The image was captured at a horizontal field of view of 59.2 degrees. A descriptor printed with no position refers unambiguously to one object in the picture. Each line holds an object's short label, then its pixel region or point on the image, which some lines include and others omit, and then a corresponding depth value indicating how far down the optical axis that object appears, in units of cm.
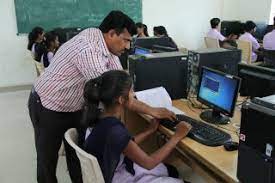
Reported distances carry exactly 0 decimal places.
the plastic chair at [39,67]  282
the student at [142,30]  388
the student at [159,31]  398
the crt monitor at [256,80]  149
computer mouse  118
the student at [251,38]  409
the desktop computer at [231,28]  464
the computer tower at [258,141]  80
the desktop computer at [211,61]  184
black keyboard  126
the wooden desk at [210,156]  106
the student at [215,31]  453
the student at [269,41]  381
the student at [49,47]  301
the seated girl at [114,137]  110
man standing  134
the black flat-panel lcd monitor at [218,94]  141
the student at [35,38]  345
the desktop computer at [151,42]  275
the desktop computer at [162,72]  179
